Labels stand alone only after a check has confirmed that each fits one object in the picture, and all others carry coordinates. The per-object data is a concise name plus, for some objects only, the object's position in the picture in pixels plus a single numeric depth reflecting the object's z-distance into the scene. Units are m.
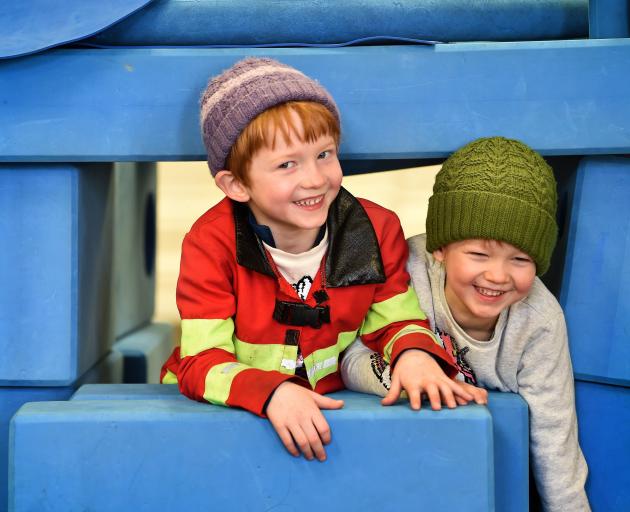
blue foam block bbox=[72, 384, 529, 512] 3.82
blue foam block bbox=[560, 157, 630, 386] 3.92
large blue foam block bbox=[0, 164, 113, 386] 3.94
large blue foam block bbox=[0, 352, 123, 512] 3.97
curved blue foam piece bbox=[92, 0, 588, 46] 3.92
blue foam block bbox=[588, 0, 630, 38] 3.91
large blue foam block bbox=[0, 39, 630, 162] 3.90
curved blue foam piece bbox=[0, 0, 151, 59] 3.88
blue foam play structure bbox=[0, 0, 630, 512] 3.89
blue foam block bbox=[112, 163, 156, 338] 4.52
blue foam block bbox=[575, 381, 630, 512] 3.94
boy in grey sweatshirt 3.82
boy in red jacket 3.78
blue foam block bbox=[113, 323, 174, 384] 4.63
